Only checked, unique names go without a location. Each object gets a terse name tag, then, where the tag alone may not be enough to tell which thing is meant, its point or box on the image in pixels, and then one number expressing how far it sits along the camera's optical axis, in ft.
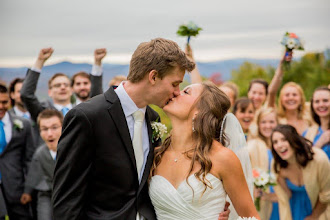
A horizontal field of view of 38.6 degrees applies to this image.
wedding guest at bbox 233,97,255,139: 23.61
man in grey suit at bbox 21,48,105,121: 20.52
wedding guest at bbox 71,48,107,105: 20.89
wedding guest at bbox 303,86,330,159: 22.70
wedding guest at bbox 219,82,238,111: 25.21
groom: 10.59
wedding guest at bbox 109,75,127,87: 24.32
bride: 11.86
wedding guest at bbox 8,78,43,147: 26.23
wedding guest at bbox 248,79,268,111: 26.55
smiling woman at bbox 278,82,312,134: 24.85
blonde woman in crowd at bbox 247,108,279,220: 21.08
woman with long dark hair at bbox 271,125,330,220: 19.40
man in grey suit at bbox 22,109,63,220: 18.48
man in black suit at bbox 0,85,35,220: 20.97
